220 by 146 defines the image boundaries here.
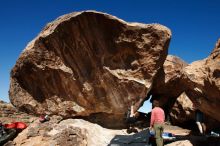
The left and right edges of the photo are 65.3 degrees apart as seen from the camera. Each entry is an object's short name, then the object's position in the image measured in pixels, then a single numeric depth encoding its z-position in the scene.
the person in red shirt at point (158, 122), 4.61
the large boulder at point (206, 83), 5.08
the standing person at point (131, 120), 8.43
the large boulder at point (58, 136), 6.83
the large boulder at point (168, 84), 9.35
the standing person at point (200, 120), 6.89
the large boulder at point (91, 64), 8.38
